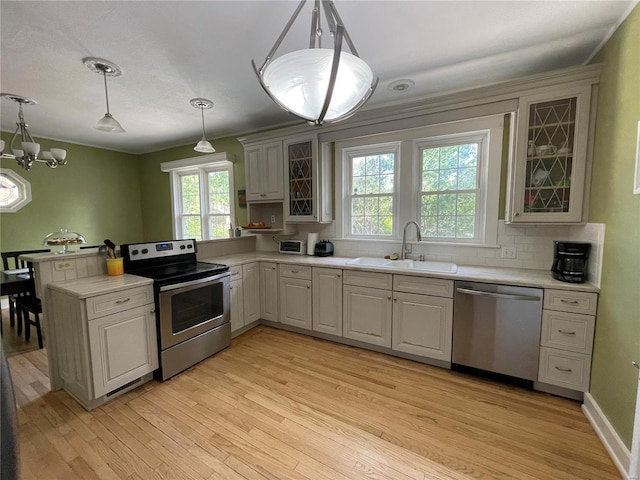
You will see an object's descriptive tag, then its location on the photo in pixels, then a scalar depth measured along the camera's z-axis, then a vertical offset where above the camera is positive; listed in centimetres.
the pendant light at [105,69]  219 +122
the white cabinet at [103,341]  195 -90
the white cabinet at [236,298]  303 -87
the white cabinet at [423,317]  244 -88
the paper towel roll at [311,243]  354 -31
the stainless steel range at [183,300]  234 -73
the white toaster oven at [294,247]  360 -36
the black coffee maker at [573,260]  206 -31
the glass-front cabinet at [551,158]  212 +48
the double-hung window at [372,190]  325 +34
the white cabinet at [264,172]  352 +60
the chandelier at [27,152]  275 +68
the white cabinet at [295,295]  311 -87
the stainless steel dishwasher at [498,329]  214 -88
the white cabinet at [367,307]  269 -87
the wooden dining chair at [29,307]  284 -91
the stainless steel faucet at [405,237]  300 -21
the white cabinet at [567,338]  198 -87
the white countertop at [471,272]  207 -47
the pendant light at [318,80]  105 +55
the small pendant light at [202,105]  296 +123
